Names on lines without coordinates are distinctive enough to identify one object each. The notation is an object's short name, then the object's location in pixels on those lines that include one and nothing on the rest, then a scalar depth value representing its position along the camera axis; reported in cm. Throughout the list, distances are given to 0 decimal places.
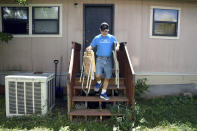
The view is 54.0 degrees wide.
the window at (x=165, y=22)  618
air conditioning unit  437
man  451
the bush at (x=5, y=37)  550
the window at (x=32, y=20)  607
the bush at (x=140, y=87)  569
